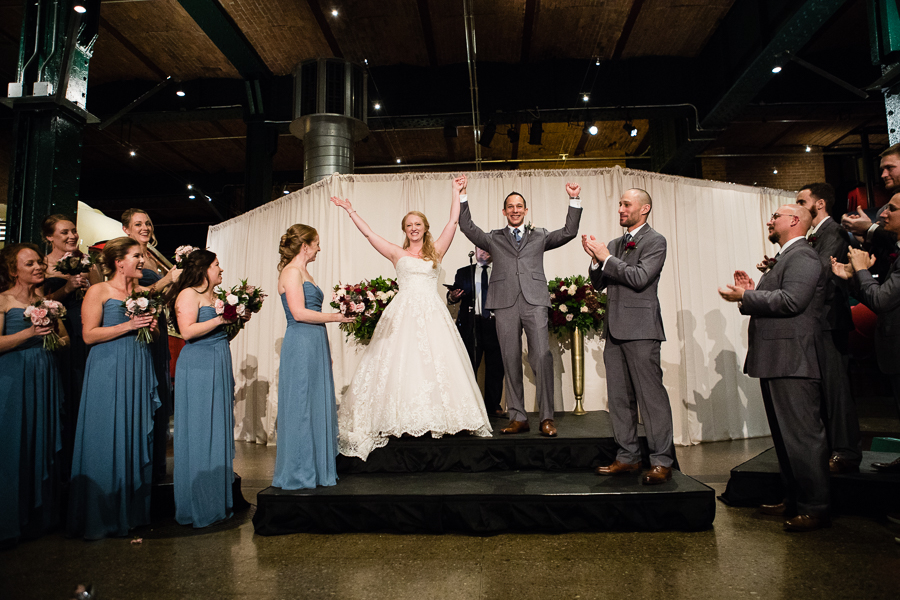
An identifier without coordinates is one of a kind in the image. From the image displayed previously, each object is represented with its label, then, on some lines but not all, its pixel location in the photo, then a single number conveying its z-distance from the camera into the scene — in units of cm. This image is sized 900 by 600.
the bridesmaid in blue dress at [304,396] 350
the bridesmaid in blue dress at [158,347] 399
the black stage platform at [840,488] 337
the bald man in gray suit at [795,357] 309
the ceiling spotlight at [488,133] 853
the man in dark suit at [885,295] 305
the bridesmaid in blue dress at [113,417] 332
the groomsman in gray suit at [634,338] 342
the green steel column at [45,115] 427
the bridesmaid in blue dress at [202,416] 342
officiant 566
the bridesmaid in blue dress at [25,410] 325
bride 385
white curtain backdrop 636
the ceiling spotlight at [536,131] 852
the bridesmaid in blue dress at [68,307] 401
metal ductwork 809
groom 414
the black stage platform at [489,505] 316
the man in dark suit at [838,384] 363
